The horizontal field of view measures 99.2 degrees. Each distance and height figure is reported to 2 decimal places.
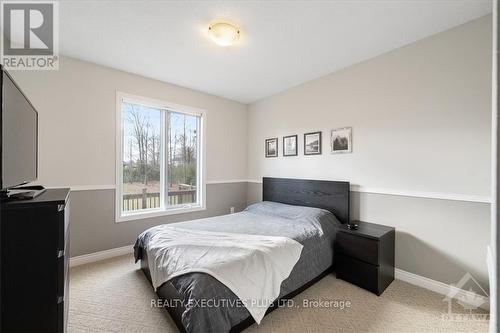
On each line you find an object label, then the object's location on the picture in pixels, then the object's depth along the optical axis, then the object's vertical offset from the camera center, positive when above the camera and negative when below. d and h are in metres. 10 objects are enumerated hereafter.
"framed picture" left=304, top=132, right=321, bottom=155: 3.18 +0.35
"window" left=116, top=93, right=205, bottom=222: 3.15 +0.12
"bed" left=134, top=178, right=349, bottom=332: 1.41 -0.76
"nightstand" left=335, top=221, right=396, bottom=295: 2.11 -0.94
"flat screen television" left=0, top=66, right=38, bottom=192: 0.98 +0.16
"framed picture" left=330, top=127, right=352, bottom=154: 2.84 +0.36
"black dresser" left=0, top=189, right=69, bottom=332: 1.03 -0.51
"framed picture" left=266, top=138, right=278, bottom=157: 3.84 +0.35
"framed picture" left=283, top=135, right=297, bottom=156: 3.52 +0.35
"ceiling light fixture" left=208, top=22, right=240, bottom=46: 1.97 +1.26
